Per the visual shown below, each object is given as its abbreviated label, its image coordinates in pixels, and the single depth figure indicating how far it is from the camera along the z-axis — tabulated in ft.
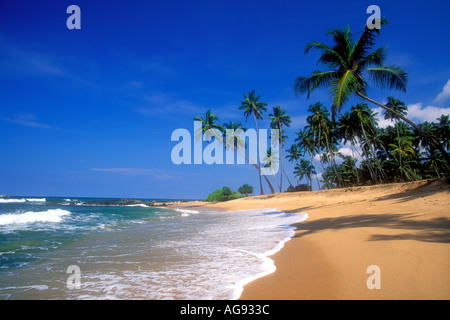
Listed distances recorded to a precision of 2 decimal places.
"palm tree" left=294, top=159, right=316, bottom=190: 188.55
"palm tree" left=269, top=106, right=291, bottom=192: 126.00
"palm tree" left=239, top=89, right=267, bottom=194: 125.18
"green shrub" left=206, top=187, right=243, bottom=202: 160.86
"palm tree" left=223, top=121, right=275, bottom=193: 129.62
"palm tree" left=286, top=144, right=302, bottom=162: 173.68
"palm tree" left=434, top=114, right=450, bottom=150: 108.66
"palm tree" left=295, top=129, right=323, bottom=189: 134.51
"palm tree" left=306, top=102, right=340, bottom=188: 108.27
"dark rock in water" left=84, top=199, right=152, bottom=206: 154.49
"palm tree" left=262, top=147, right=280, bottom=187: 164.20
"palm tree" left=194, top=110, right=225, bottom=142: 123.65
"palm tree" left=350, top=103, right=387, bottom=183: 96.84
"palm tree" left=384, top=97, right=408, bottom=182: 111.65
